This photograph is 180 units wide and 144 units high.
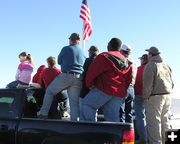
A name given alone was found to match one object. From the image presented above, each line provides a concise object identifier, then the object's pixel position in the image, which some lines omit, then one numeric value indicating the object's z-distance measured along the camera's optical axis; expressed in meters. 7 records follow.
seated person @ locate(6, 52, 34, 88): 8.35
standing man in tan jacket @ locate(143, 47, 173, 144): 7.48
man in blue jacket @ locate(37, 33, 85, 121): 6.78
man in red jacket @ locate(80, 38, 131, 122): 6.16
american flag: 14.55
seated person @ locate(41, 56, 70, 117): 7.07
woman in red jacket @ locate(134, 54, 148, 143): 7.46
